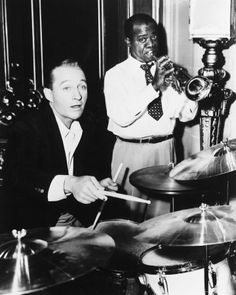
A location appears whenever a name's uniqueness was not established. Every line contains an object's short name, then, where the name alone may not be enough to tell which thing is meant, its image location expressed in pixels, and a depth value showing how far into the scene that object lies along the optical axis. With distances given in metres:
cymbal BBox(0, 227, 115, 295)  1.43
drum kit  1.51
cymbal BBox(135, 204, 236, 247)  1.68
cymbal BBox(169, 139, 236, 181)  2.11
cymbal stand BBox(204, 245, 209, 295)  1.81
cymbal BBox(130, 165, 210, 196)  2.50
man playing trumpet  3.43
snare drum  1.88
